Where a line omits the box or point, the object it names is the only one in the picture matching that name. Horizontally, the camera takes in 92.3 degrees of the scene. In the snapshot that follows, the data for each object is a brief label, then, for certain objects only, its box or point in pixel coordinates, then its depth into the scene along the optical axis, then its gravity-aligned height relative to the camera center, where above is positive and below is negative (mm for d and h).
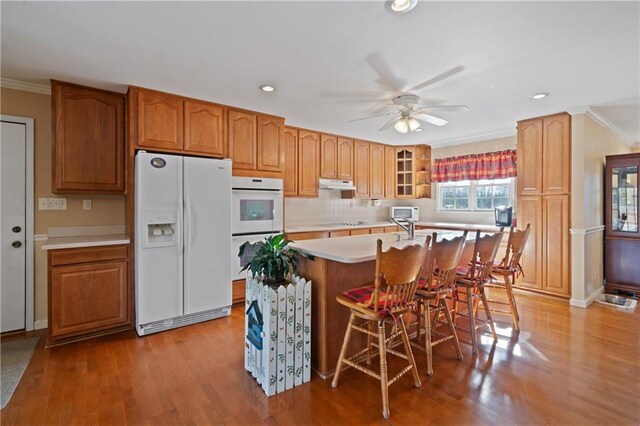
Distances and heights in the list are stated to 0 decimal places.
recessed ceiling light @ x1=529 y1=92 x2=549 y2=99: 3139 +1214
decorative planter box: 1964 -810
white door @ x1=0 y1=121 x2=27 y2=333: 2863 -111
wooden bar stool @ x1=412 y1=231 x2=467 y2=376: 2139 -465
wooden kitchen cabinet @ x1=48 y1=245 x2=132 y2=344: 2613 -707
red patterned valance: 4758 +778
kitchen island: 2172 -558
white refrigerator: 2844 -269
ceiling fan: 2547 +1190
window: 4945 +324
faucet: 2953 -165
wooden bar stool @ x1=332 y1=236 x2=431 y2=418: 1779 -545
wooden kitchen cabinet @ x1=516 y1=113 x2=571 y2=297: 3760 +166
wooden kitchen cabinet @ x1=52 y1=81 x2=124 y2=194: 2836 +709
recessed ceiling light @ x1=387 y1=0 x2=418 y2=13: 1699 +1168
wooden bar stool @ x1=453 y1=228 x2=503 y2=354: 2504 -514
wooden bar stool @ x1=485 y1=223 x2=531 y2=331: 2879 -471
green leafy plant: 2141 -341
